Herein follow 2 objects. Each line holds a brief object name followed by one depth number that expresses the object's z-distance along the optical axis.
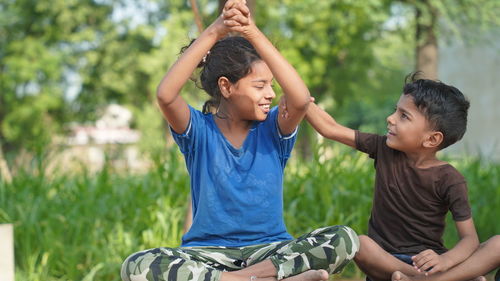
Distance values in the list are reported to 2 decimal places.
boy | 2.87
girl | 2.60
